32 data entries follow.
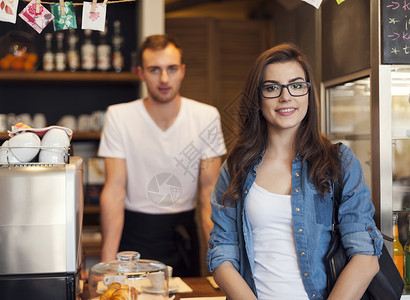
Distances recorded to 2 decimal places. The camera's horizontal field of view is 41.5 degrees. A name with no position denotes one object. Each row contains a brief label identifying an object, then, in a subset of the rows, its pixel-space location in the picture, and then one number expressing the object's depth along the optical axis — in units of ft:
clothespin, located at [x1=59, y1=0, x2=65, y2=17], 5.42
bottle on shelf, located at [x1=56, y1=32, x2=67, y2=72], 11.48
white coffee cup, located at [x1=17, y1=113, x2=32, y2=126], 11.57
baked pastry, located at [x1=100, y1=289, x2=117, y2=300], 4.80
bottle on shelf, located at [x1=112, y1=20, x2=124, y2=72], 11.69
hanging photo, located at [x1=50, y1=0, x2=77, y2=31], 5.44
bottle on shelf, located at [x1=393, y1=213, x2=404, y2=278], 6.41
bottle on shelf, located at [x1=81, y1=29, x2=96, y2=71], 11.60
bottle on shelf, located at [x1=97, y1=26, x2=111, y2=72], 11.64
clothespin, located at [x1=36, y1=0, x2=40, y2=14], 5.45
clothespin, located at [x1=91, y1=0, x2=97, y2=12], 5.43
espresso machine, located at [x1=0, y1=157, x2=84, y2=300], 4.70
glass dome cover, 4.88
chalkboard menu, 6.03
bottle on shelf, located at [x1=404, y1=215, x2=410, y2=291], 6.41
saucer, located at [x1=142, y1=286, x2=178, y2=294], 4.98
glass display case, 6.40
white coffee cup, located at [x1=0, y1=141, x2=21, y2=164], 4.90
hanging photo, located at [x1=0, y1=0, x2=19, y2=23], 5.38
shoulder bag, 4.81
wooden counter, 5.88
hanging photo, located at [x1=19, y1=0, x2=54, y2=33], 5.45
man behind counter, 8.25
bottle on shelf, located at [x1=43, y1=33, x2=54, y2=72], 11.44
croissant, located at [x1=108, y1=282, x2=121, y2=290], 4.87
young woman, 4.75
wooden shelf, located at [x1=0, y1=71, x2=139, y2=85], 11.28
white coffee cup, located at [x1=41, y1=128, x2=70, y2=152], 4.98
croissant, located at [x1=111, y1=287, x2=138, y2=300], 4.74
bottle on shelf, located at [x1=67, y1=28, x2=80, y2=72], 11.57
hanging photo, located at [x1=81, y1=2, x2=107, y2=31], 5.41
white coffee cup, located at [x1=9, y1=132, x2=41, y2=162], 4.93
